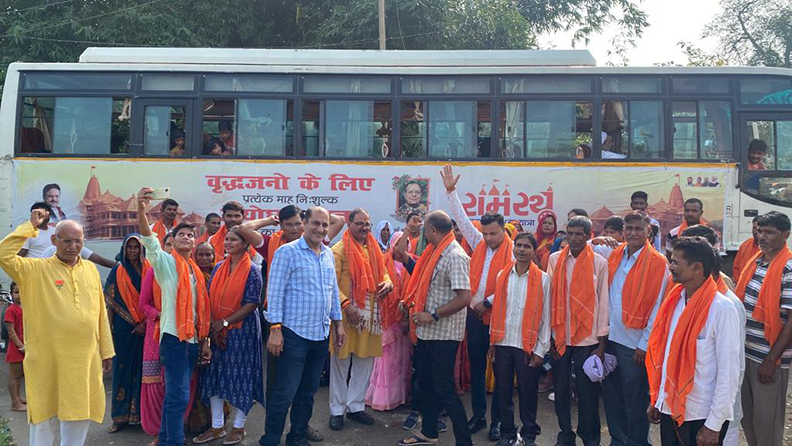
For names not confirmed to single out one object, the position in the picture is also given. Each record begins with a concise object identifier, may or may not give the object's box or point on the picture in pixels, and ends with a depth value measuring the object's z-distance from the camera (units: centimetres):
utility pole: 1345
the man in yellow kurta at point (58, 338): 380
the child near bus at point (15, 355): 541
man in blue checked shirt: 434
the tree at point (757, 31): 2269
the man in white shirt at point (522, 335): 454
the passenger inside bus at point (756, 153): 776
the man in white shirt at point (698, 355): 310
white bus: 782
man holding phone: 424
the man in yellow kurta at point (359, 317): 515
